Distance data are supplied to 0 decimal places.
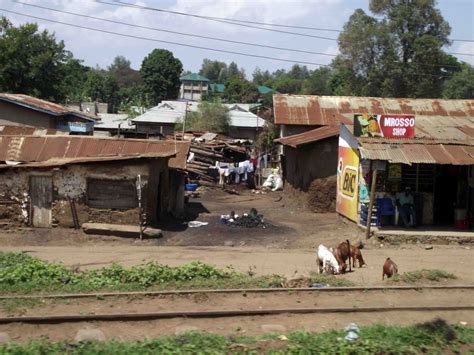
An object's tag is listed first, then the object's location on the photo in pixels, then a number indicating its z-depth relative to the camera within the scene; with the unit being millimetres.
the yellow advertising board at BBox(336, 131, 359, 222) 20453
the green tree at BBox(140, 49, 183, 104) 101250
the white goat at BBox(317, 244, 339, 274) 13430
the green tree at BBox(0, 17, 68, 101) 46344
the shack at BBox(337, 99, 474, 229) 18661
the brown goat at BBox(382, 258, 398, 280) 12815
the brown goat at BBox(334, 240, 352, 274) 13875
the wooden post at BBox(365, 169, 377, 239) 18156
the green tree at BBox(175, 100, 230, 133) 48812
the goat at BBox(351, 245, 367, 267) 14453
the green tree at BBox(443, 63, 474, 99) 67812
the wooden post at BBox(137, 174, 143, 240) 18558
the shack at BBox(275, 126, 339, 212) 24484
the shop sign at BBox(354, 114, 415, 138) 19625
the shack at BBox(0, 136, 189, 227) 18797
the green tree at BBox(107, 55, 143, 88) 149500
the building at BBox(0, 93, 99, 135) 33103
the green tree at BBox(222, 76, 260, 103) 100562
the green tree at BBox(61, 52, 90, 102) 52006
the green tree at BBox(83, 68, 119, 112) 94688
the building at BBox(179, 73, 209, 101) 138500
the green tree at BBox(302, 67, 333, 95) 110750
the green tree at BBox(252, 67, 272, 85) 172188
